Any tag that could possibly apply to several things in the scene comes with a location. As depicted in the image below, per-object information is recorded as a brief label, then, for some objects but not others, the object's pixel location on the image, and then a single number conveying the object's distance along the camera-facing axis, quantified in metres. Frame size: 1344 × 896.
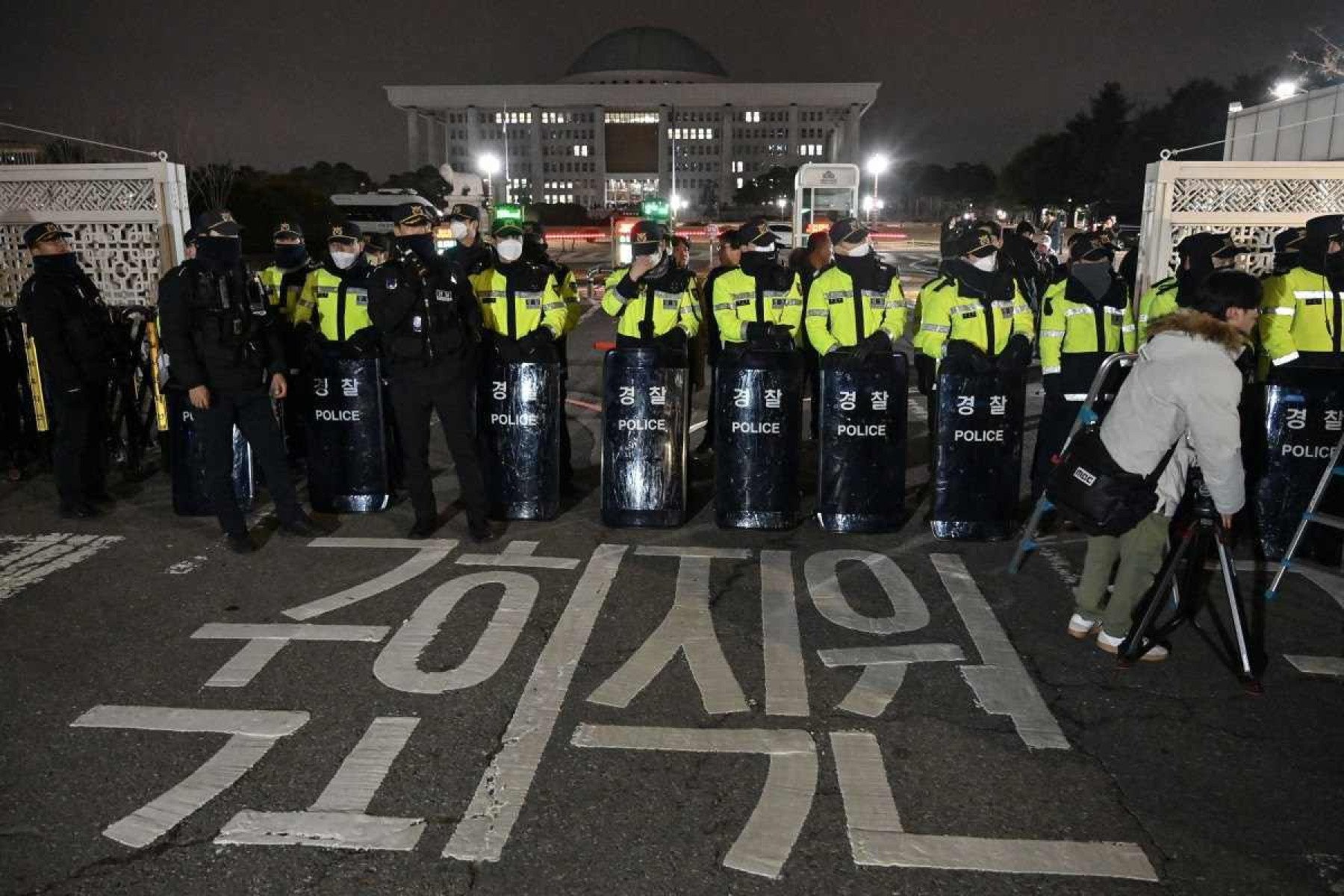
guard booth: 36.19
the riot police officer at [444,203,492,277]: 7.75
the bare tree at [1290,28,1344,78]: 32.42
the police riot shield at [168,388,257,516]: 6.86
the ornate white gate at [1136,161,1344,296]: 8.52
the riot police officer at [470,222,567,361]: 6.73
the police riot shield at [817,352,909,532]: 6.37
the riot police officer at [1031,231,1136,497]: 6.44
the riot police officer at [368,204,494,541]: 6.08
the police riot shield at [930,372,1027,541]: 6.28
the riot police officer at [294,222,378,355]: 7.00
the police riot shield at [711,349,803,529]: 6.47
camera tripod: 4.48
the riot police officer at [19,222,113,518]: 6.86
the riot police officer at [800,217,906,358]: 6.47
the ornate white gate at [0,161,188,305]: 8.96
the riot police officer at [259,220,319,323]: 7.97
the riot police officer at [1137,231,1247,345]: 6.63
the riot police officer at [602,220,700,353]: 6.65
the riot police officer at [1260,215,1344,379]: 6.28
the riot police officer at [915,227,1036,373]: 6.27
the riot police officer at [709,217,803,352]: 7.01
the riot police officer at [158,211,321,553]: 6.00
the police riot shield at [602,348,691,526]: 6.54
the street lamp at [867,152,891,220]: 60.03
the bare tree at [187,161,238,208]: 39.88
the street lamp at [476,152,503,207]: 60.43
